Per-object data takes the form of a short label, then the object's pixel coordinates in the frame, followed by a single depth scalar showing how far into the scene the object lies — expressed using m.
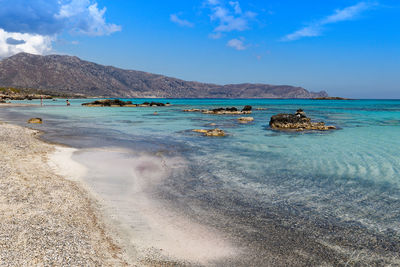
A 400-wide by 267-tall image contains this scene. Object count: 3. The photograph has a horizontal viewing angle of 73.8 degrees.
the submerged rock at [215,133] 26.23
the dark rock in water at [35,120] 35.66
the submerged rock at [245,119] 45.86
